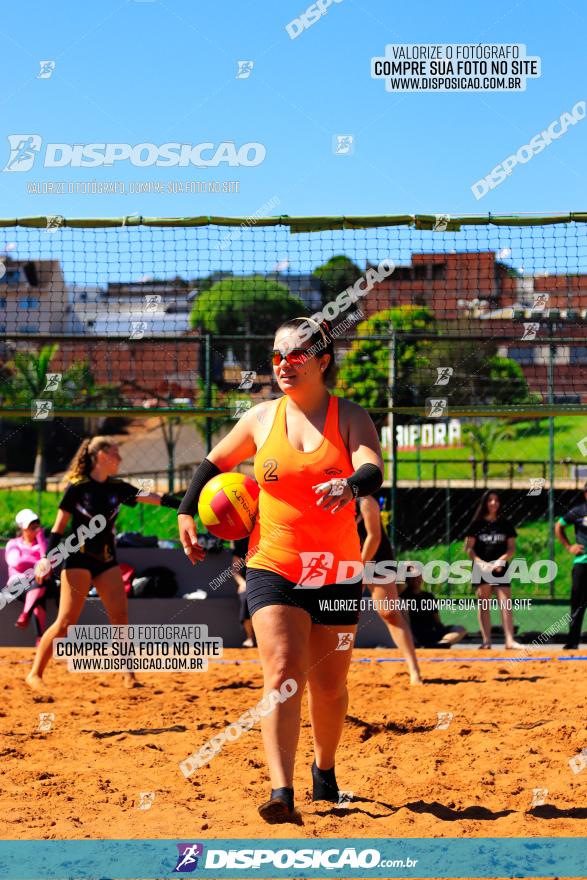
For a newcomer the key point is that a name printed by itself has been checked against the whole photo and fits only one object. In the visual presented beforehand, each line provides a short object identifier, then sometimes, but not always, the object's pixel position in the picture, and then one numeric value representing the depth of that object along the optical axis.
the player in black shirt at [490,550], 11.34
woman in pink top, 10.84
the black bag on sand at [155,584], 11.48
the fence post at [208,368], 11.21
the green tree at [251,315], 40.78
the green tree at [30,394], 28.67
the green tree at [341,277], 39.69
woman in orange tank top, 4.45
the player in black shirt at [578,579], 11.13
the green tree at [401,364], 13.71
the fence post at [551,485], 12.96
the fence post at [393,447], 11.59
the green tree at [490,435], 30.59
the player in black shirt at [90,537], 8.23
